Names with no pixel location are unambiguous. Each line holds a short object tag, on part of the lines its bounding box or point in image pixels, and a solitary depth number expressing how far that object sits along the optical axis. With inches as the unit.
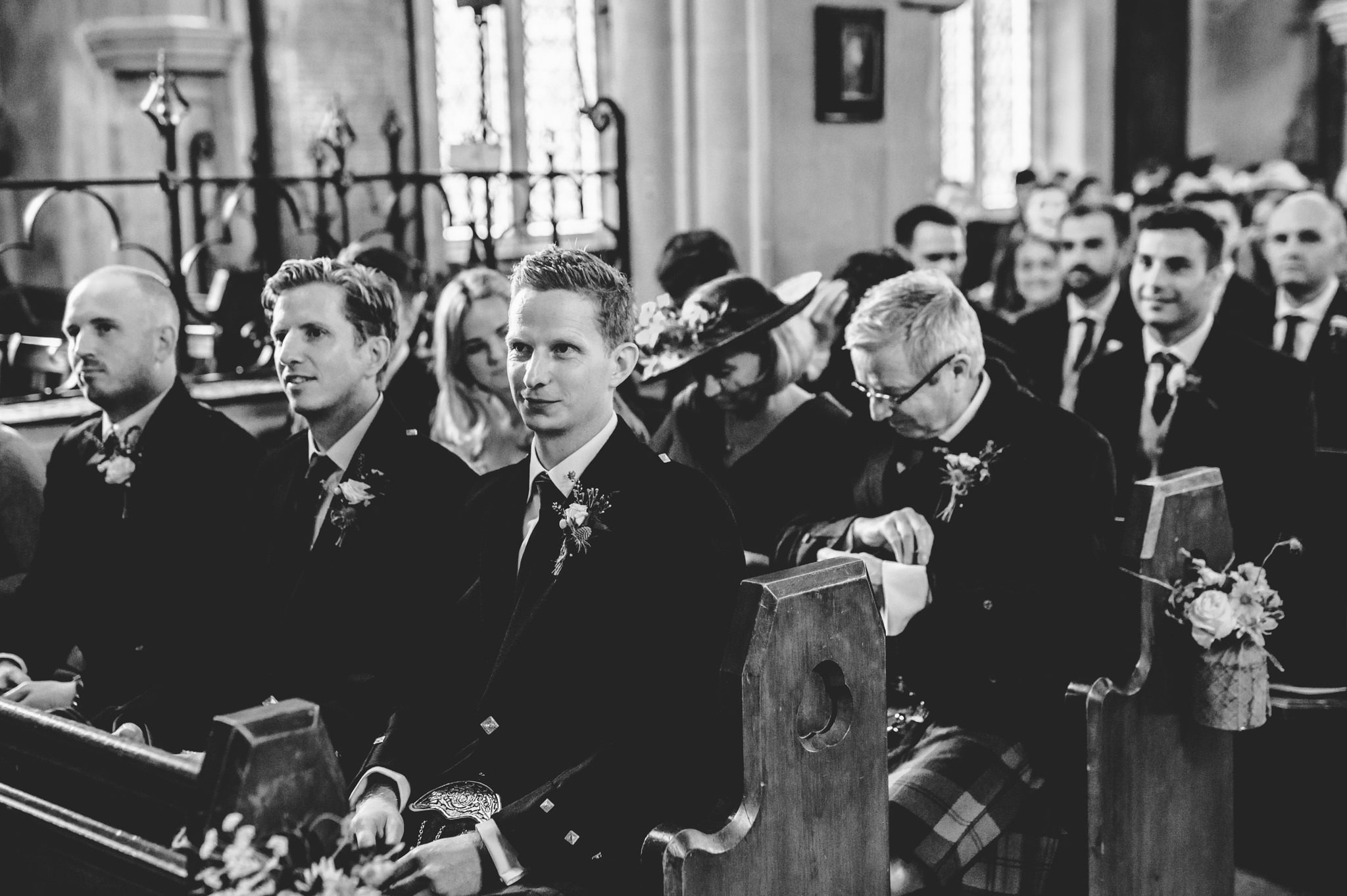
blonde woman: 178.2
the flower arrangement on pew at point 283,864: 72.2
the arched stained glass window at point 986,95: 648.4
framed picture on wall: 303.3
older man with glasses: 123.3
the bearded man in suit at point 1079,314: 231.9
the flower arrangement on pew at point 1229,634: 120.0
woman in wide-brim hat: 160.7
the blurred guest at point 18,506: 164.2
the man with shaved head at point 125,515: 133.6
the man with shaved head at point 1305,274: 241.9
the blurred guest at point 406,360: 199.2
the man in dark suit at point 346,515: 117.3
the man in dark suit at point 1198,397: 162.7
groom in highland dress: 95.7
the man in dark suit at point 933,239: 263.9
